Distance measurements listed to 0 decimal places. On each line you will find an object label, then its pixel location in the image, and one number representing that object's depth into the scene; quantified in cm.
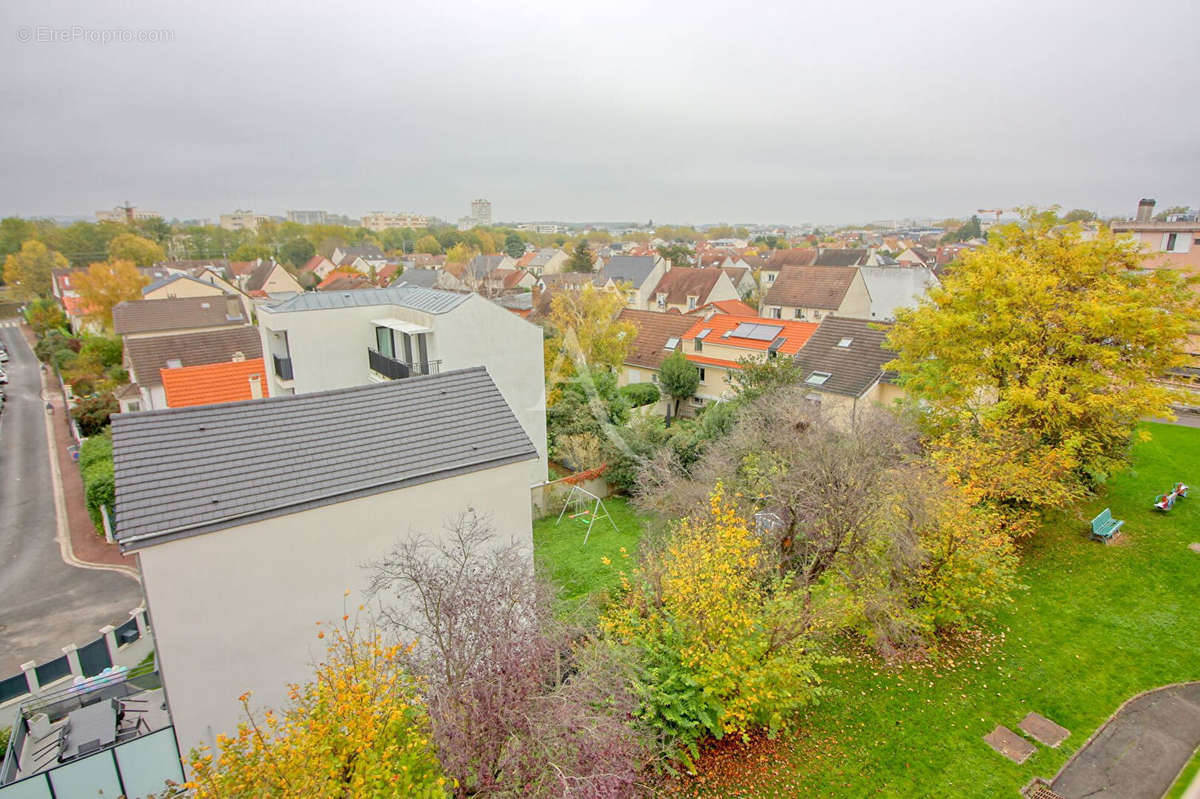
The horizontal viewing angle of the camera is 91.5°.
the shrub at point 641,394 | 3030
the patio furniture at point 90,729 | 977
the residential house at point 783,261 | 6569
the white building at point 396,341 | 2027
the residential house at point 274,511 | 886
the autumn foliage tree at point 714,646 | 877
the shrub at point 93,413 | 2902
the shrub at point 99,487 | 1961
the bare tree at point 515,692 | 665
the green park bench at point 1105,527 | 1547
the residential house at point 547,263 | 8572
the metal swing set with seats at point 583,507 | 2111
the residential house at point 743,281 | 6428
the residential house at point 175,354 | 2859
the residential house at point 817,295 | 3981
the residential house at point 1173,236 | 3222
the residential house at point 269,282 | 6278
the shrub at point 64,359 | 3889
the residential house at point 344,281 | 6258
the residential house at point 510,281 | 6406
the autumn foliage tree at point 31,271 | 7000
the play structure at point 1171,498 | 1686
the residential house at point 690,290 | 5203
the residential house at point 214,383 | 2262
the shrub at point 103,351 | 3828
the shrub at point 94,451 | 2223
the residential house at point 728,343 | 2844
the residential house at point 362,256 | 8694
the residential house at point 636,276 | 5950
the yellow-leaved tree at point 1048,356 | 1430
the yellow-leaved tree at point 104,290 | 4594
